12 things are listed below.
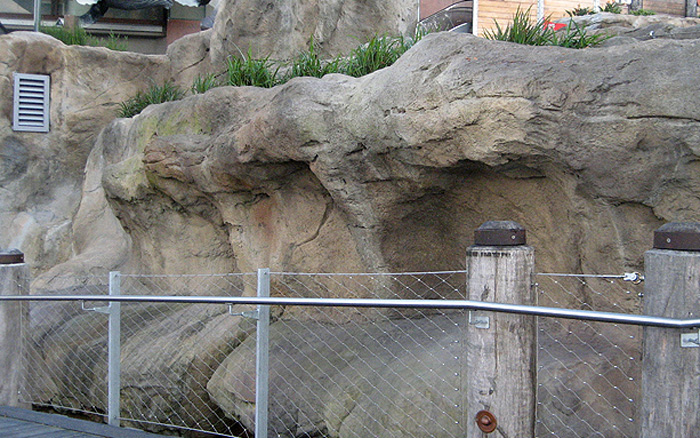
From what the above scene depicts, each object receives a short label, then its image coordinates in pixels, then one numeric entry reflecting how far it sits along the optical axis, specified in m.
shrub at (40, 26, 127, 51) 10.49
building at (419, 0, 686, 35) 11.64
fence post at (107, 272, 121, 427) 4.11
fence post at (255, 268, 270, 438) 3.58
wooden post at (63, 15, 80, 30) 11.95
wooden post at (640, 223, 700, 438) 2.27
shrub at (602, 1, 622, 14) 12.22
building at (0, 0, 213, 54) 13.48
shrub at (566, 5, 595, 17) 11.32
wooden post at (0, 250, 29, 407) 4.71
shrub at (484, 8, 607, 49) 5.11
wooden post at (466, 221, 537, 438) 2.56
